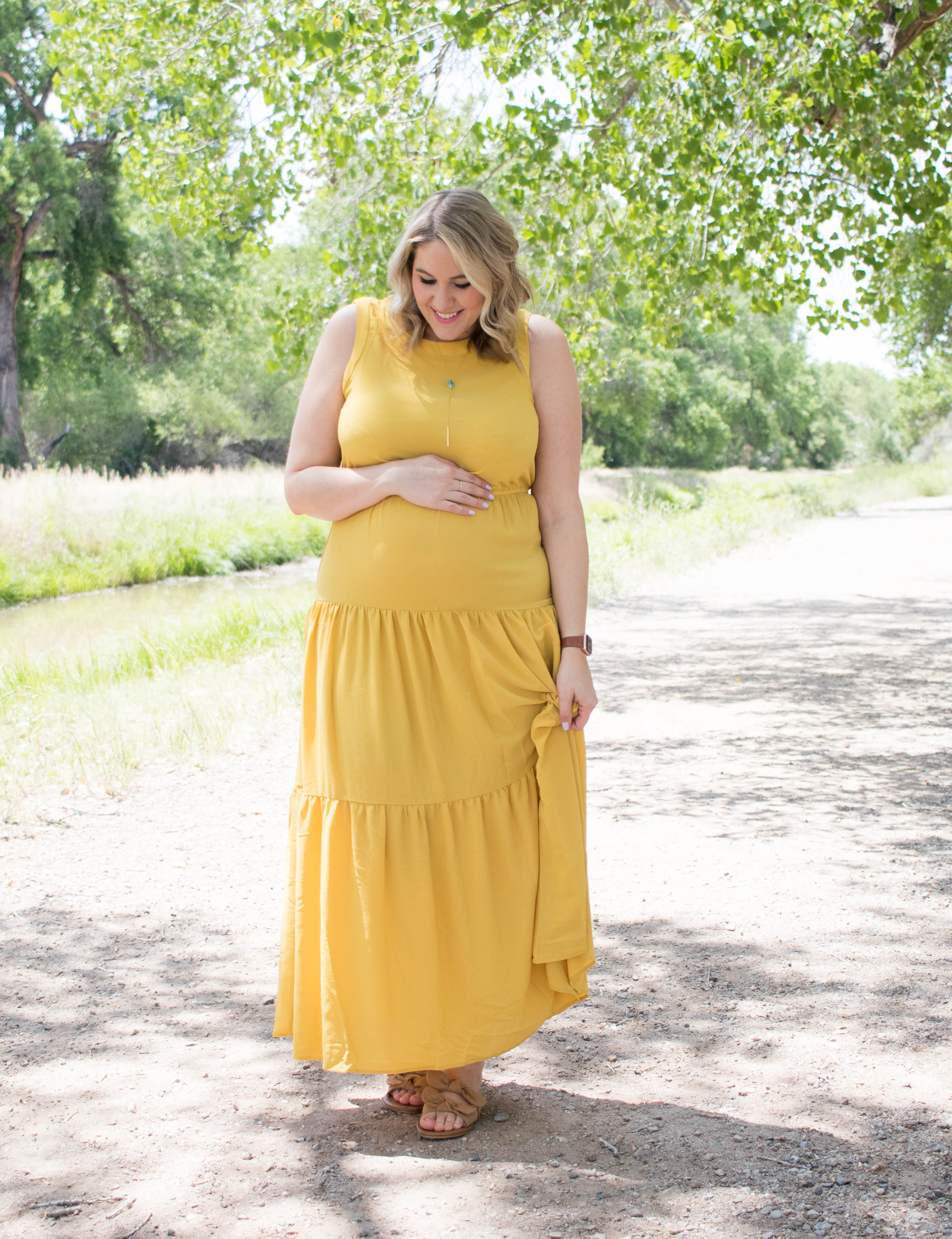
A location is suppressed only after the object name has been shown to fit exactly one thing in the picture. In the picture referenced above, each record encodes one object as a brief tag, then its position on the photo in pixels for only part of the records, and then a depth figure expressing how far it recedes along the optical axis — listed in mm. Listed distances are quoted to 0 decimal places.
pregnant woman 2445
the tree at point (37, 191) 24359
